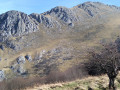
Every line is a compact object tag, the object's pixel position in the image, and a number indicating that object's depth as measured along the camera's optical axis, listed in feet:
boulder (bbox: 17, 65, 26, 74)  539.86
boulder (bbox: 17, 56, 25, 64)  588.09
